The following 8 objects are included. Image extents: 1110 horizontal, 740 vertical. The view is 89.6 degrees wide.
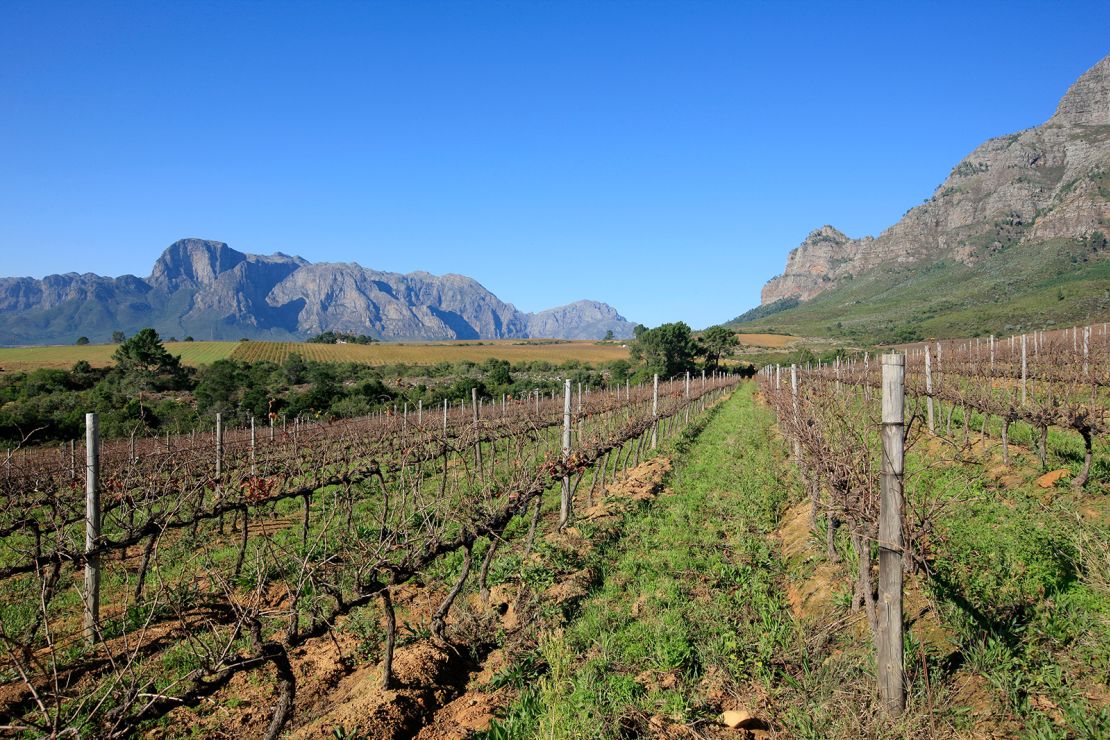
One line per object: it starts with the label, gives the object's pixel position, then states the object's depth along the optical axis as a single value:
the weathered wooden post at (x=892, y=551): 3.50
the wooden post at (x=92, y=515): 5.63
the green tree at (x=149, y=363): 44.75
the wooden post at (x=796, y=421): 7.05
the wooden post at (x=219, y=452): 12.14
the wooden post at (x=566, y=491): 9.31
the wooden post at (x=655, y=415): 17.78
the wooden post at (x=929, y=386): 12.79
